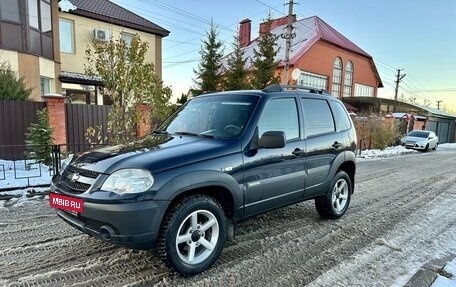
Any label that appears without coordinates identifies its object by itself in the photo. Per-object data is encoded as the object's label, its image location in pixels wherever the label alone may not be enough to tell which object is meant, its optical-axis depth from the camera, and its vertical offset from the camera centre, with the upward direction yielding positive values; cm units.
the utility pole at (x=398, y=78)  4162 +518
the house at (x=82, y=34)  1598 +397
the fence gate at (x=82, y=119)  997 -36
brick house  2619 +528
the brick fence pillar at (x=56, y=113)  916 -17
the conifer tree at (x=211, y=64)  2012 +308
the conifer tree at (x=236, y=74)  1928 +243
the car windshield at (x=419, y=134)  2111 -115
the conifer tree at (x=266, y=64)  1933 +307
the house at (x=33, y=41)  1193 +267
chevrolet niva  274 -65
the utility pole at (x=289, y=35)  1712 +436
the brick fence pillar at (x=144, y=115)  791 -14
